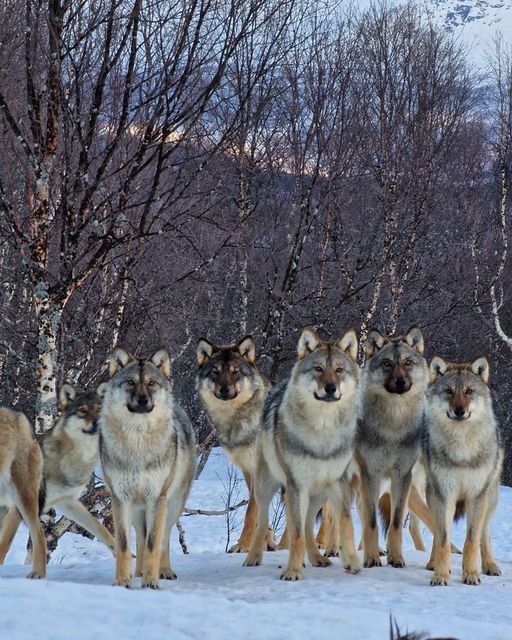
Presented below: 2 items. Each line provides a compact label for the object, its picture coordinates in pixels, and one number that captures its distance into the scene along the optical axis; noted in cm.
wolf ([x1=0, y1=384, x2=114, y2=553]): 1700
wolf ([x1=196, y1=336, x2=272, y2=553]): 1627
